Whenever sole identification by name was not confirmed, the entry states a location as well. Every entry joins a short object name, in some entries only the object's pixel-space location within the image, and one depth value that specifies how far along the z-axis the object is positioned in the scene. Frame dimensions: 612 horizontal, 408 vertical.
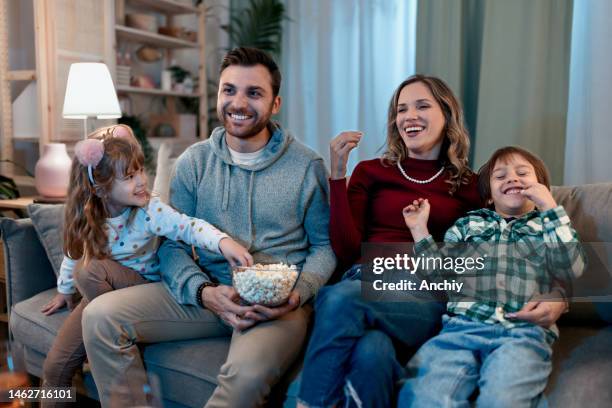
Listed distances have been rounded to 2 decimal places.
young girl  1.53
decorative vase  2.55
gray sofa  1.23
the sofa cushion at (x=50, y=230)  1.80
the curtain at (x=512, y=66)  2.77
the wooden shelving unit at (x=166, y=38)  3.41
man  1.41
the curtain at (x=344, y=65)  3.42
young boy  1.16
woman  1.18
